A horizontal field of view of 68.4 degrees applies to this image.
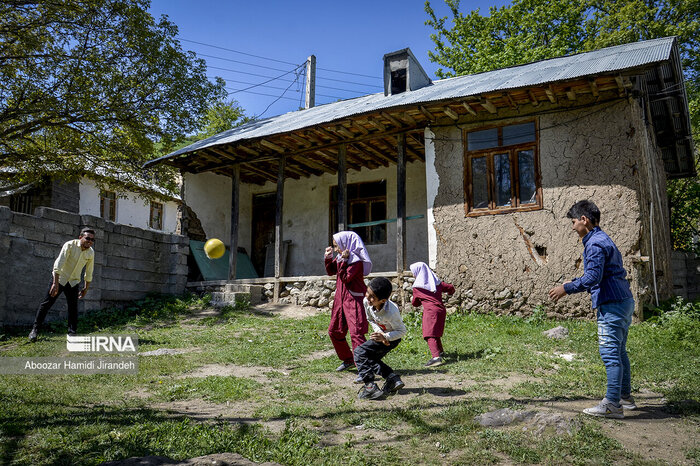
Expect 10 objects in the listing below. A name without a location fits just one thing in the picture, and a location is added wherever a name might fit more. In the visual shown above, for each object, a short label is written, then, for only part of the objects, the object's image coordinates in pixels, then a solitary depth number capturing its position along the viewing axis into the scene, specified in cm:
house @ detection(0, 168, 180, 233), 1591
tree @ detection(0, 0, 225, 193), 1032
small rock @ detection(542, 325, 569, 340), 698
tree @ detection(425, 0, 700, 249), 1585
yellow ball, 988
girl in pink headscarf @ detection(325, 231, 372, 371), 517
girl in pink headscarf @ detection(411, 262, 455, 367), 599
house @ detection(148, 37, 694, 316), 822
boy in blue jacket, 366
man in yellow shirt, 704
